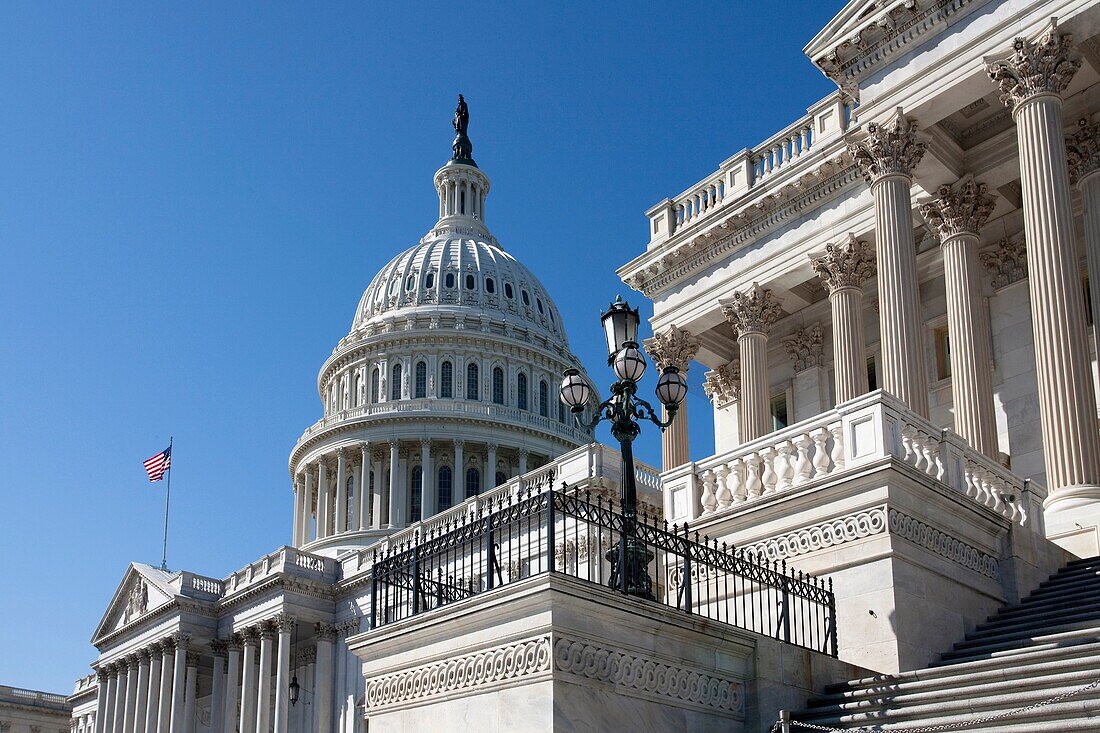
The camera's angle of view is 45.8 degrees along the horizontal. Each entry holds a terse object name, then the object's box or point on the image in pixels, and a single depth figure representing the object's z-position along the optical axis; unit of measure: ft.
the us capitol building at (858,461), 49.06
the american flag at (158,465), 270.67
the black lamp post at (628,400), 53.72
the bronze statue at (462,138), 421.18
